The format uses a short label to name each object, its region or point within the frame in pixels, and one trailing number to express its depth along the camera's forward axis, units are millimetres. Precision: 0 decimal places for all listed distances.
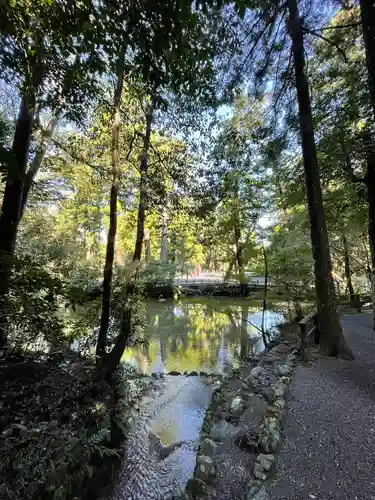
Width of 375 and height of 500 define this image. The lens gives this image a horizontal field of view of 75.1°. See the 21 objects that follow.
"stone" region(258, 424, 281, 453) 1940
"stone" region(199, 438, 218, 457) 2189
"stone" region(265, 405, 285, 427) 2288
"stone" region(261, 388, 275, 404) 2844
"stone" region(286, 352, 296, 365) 3830
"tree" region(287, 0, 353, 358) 3854
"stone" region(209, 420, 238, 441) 2408
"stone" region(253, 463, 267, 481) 1675
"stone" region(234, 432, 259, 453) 2061
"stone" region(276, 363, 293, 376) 3473
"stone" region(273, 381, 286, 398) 2775
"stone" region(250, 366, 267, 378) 3772
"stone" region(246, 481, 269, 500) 1501
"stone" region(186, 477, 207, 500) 1700
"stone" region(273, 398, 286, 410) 2521
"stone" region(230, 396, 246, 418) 2805
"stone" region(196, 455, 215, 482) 1850
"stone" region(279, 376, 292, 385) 3103
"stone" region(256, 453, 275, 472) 1742
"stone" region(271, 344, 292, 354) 4798
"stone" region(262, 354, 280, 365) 4330
